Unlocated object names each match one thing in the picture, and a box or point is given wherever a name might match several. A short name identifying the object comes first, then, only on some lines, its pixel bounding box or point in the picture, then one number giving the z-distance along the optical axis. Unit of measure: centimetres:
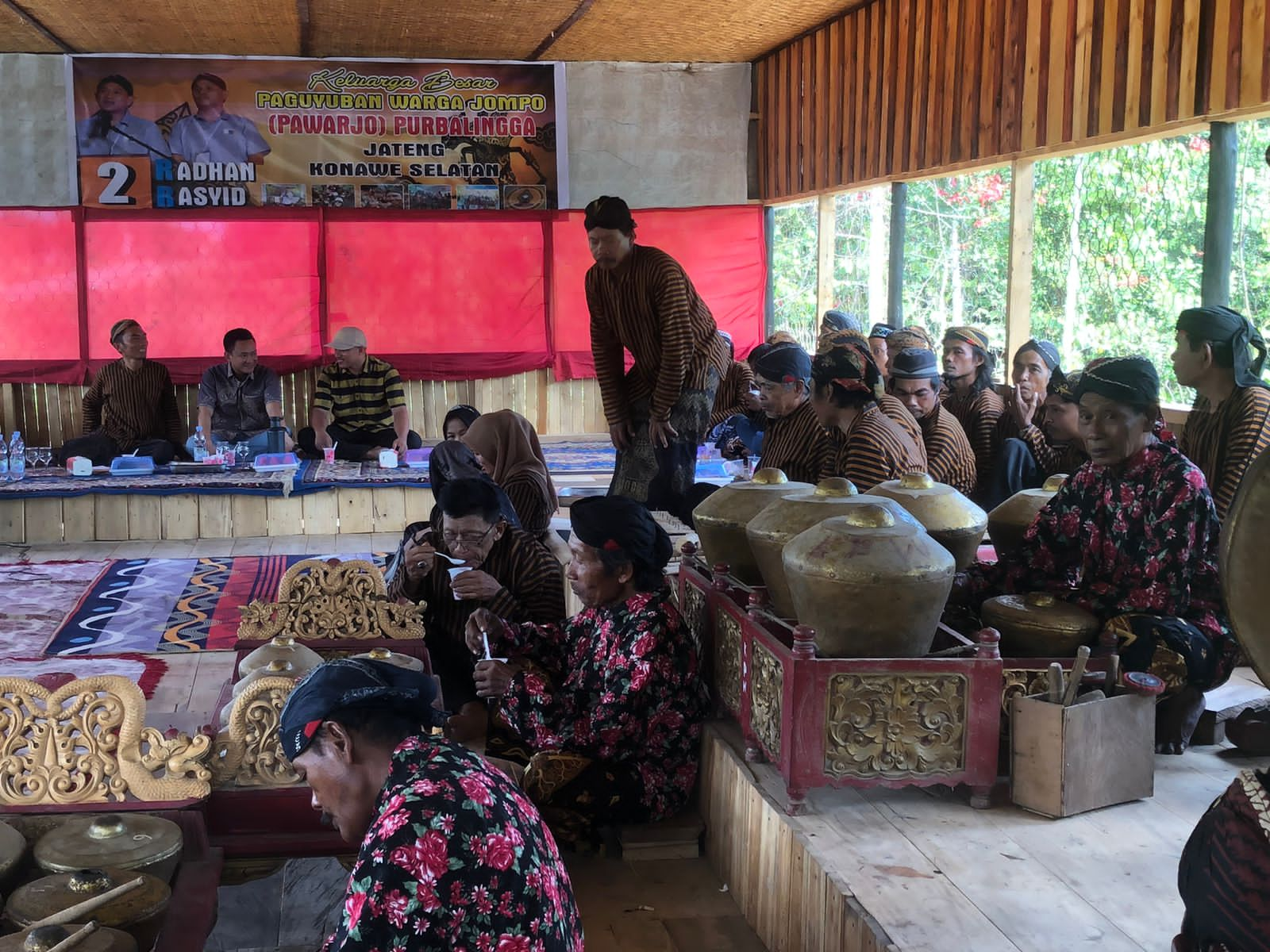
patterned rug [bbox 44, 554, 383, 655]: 484
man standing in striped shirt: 448
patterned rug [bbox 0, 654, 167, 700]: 405
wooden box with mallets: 236
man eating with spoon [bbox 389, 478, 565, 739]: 367
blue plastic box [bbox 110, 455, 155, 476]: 690
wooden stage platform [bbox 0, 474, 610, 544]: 667
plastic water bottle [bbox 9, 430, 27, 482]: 692
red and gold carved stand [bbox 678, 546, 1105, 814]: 233
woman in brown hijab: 470
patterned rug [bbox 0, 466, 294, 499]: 656
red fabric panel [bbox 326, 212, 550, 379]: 959
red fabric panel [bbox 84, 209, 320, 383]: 921
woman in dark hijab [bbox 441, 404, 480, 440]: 605
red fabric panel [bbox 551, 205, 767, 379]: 984
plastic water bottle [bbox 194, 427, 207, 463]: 727
